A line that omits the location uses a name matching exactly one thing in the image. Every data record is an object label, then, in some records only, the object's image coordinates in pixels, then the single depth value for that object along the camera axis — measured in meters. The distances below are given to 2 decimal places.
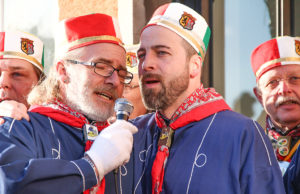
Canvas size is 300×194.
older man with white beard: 2.76
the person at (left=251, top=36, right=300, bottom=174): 4.05
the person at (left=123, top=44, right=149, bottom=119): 4.68
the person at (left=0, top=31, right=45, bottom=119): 4.38
